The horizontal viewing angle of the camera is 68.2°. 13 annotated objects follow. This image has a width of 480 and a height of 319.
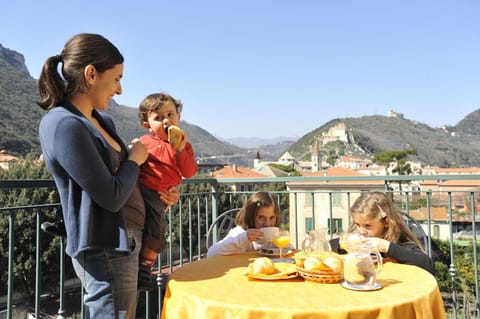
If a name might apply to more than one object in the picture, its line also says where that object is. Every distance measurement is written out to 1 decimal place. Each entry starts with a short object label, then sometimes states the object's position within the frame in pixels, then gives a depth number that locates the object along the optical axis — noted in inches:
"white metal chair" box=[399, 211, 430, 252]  87.7
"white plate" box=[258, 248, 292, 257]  75.9
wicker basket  54.6
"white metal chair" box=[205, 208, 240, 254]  103.6
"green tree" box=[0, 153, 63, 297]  510.9
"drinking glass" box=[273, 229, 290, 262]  71.6
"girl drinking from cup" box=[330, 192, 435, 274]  78.1
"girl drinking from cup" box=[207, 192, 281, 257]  93.7
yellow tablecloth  44.1
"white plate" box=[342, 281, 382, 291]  50.7
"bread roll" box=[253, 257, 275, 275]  57.7
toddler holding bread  60.9
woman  44.9
